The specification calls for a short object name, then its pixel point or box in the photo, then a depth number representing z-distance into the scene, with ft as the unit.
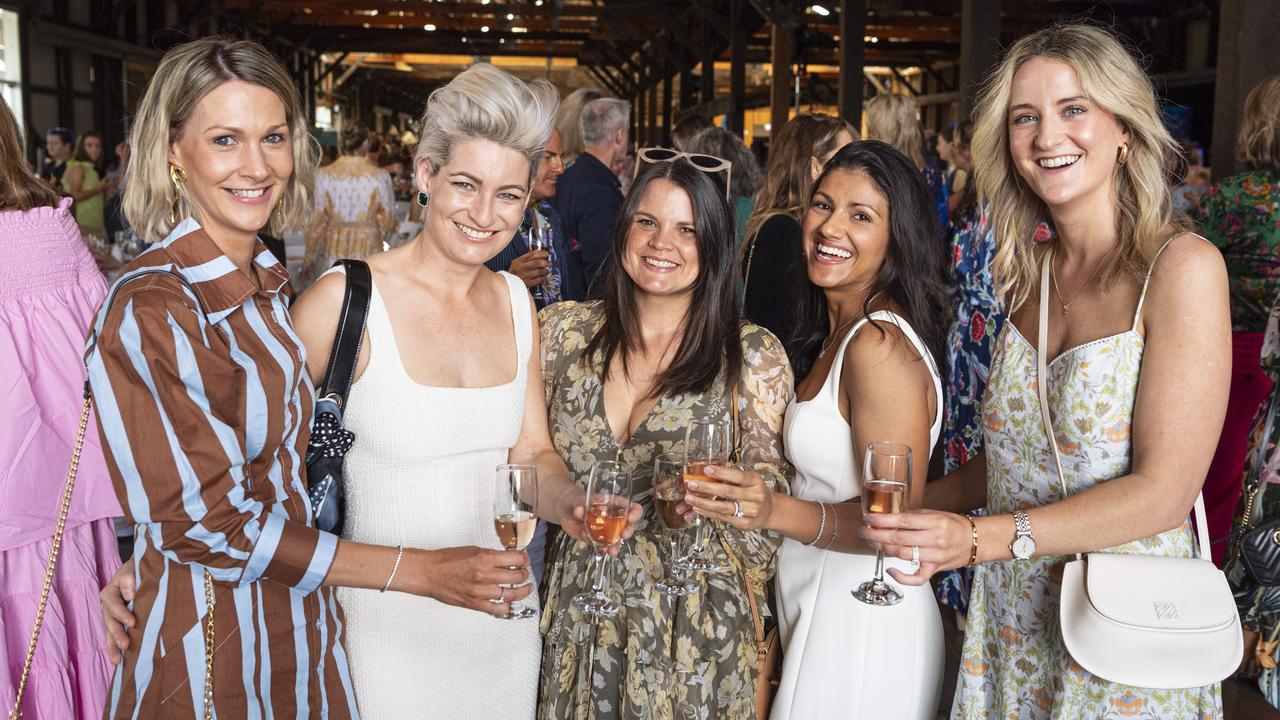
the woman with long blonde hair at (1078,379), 5.63
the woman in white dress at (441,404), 6.27
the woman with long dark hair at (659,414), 6.81
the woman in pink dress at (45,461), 7.83
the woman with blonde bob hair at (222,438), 4.88
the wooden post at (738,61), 48.14
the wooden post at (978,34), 23.45
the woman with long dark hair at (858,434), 6.64
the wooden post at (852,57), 31.91
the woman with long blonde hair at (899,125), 16.15
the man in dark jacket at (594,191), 14.29
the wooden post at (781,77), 38.96
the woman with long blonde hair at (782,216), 12.50
